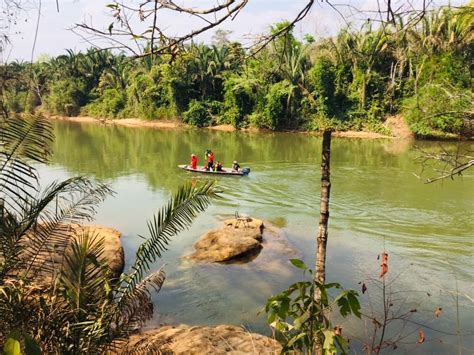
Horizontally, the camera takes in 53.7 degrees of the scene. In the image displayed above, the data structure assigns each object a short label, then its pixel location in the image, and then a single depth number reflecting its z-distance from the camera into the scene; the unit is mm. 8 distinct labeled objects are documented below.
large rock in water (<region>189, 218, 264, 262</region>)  8859
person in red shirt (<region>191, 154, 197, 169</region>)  16498
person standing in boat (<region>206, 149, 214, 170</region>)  16502
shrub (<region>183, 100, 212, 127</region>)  34531
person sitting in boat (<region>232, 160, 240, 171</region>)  16153
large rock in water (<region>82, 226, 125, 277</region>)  8062
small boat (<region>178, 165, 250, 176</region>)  16016
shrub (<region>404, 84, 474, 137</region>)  24128
